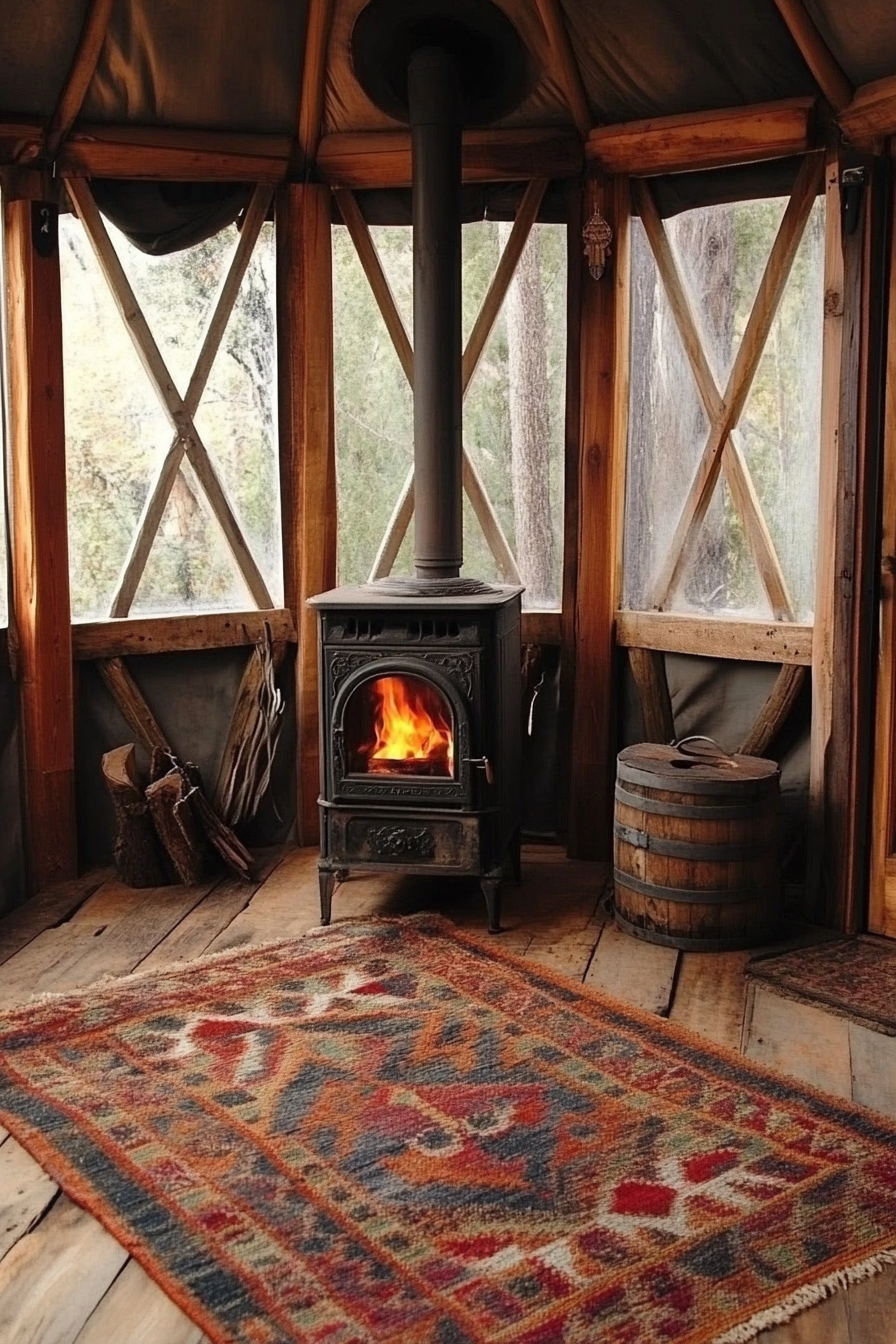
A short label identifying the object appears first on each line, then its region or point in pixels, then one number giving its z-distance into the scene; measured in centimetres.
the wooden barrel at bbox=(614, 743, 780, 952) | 387
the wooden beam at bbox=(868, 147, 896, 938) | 400
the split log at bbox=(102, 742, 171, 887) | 452
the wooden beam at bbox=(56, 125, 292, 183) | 442
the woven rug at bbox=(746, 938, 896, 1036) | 349
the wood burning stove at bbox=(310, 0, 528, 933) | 396
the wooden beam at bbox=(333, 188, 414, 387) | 481
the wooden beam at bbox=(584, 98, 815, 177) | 415
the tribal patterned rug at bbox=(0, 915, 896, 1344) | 222
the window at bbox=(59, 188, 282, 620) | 461
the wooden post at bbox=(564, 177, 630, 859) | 466
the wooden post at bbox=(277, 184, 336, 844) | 478
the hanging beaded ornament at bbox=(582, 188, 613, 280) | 457
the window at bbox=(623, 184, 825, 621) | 438
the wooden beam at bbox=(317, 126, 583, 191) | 461
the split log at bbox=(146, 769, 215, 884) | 454
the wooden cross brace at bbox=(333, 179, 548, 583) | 475
